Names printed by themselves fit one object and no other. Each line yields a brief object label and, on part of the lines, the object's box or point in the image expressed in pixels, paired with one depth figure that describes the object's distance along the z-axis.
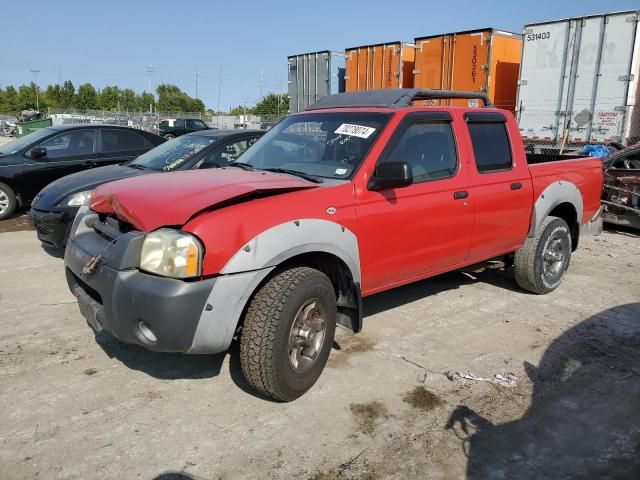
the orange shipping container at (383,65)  16.86
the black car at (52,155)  8.50
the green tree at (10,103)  73.00
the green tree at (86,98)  79.88
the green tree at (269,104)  72.94
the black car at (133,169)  6.07
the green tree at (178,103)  93.75
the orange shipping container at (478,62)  14.45
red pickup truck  2.95
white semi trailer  11.82
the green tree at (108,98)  84.19
